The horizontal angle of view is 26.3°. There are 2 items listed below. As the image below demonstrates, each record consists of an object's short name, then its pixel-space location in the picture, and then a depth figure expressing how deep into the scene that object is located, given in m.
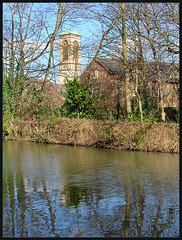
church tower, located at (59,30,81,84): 28.42
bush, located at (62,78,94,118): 23.31
